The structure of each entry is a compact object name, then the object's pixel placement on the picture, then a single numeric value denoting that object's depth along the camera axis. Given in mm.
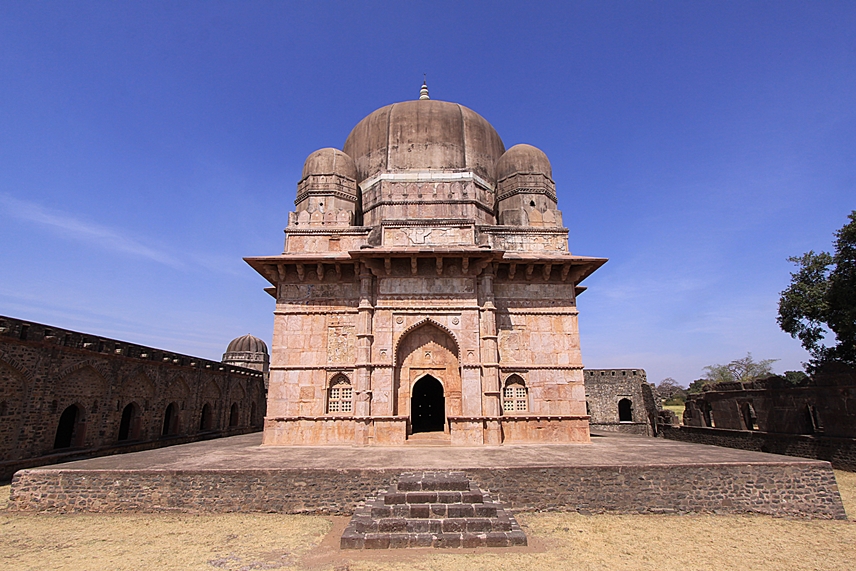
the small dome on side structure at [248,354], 36844
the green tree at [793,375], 43534
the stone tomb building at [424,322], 14797
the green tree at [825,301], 18703
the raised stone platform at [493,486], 9750
